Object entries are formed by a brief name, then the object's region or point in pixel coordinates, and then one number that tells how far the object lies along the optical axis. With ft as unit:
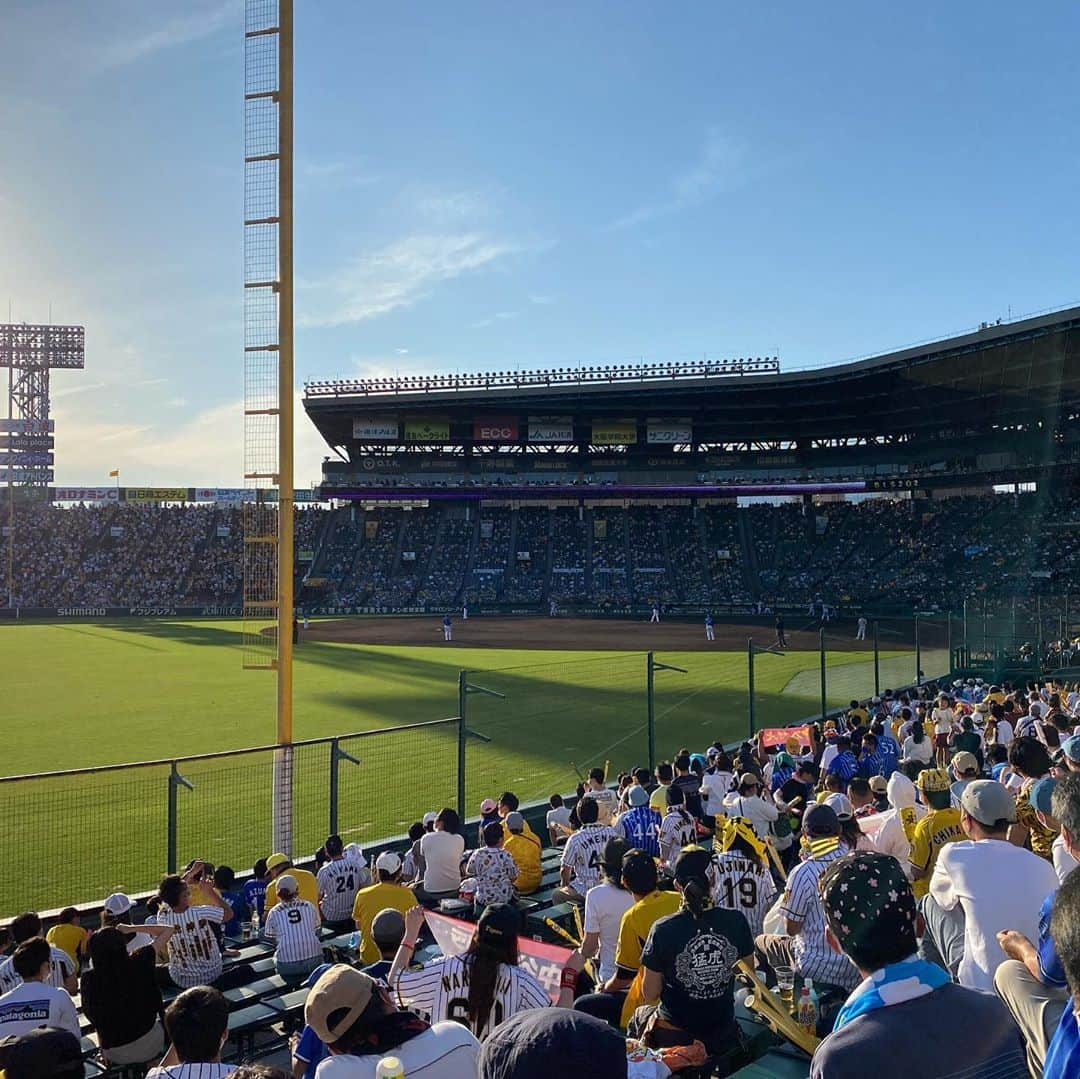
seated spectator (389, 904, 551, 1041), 12.69
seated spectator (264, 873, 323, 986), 22.29
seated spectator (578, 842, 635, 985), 17.99
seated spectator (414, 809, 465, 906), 28.12
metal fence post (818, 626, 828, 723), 59.51
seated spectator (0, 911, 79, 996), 19.29
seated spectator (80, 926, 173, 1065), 17.95
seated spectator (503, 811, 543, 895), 28.60
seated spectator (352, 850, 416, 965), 22.36
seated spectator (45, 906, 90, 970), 22.90
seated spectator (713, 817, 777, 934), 20.03
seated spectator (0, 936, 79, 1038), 15.90
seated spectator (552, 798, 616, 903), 24.73
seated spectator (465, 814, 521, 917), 25.25
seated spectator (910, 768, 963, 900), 19.99
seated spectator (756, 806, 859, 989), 16.98
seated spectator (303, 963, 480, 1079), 9.75
